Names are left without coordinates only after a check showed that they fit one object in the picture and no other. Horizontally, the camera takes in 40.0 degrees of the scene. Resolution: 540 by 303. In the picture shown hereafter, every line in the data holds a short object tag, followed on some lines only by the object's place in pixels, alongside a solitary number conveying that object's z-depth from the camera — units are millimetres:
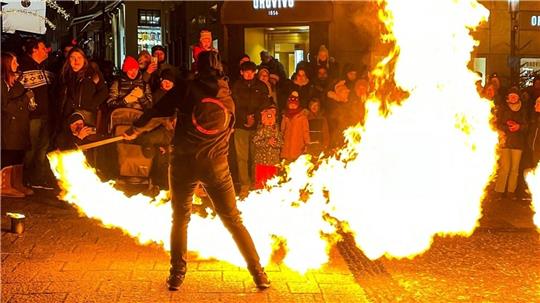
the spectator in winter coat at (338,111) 10727
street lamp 16469
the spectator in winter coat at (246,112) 10359
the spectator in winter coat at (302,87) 11055
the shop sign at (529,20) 16594
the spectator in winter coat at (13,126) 9312
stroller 9945
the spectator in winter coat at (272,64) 11894
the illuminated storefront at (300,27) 16641
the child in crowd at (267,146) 9891
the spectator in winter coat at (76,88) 9352
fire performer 5672
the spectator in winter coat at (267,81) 10666
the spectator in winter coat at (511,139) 10570
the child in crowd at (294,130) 10117
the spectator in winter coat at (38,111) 9648
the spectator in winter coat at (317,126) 10461
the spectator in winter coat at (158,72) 9961
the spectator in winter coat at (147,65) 10204
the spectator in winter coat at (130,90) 9688
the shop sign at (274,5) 16969
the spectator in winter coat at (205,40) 10234
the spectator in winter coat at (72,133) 8992
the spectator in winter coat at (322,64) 11688
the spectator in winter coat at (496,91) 10915
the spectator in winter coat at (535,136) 10406
